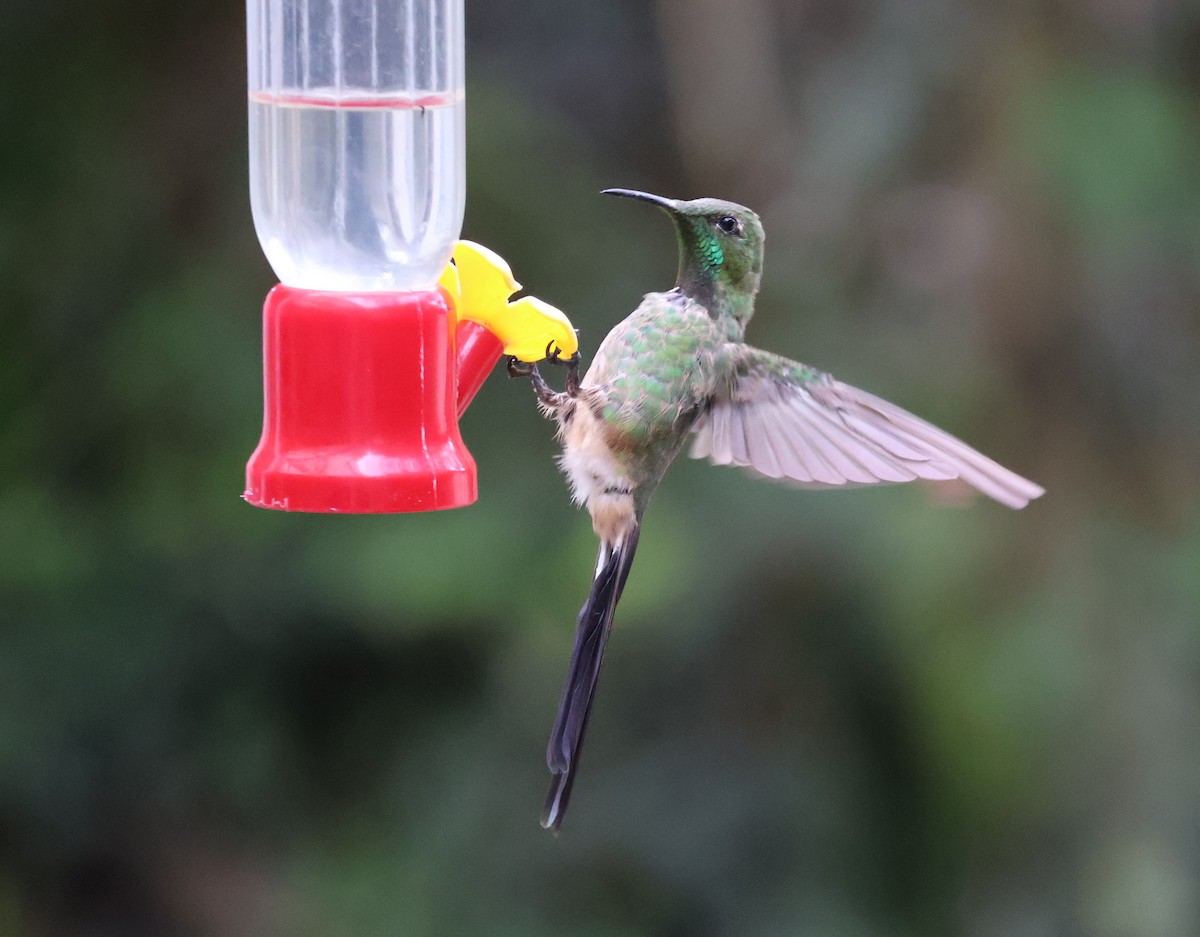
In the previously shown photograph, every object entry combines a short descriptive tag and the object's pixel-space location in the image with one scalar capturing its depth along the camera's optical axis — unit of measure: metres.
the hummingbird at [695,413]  5.25
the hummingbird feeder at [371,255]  4.46
